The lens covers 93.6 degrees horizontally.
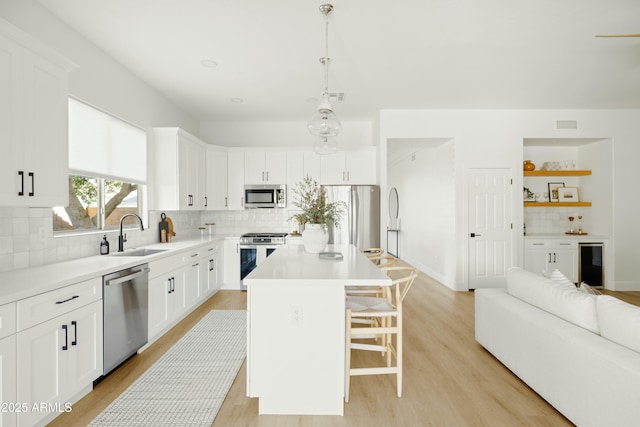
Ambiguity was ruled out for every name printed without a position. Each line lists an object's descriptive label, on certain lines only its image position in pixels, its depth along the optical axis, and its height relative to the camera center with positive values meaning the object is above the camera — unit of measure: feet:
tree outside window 9.17 +0.32
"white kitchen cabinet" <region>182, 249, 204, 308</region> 11.93 -2.61
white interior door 16.02 -0.72
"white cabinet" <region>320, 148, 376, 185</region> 17.15 +2.57
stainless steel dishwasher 7.48 -2.71
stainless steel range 15.88 -1.90
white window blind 9.41 +2.43
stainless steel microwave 17.06 +0.97
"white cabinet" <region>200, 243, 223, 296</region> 13.71 -2.76
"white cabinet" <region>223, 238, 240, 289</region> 16.20 -2.79
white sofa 4.99 -2.67
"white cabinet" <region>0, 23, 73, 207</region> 5.84 +1.93
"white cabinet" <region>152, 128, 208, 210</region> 13.28 +2.01
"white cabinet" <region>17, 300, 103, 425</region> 5.37 -2.94
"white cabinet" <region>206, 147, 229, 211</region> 16.62 +1.93
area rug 6.22 -4.23
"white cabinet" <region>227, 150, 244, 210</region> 17.28 +2.02
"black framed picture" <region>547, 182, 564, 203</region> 17.98 +1.35
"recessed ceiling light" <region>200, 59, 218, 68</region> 10.71 +5.46
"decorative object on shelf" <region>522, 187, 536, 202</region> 17.72 +0.98
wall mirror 27.04 +0.62
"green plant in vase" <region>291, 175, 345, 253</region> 9.17 -0.22
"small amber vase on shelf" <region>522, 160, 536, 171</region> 16.92 +2.63
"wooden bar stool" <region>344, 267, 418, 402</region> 6.76 -2.58
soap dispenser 9.68 -1.08
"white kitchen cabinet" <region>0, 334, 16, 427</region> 4.92 -2.79
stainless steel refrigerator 15.87 -0.27
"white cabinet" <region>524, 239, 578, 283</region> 16.24 -2.32
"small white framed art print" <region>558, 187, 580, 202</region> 17.84 +1.09
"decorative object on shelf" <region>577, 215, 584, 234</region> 17.82 -0.60
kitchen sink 10.39 -1.38
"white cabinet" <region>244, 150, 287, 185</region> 17.20 +2.70
